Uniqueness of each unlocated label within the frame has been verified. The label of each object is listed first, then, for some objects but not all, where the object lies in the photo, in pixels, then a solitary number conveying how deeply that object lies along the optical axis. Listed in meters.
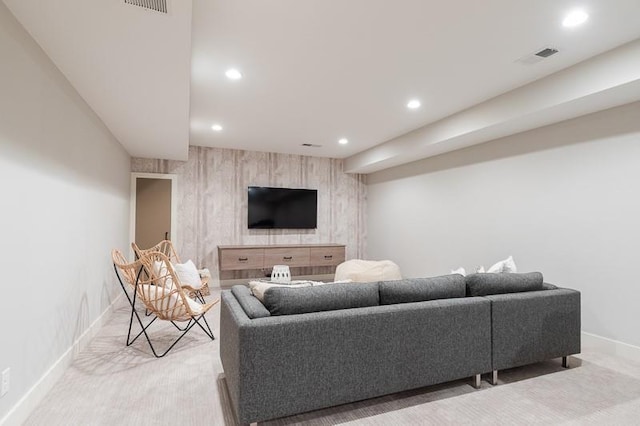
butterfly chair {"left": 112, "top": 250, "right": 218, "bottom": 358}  2.96
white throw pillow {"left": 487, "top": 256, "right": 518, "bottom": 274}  3.13
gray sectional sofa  1.86
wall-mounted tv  6.27
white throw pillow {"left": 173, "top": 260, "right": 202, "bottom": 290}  3.71
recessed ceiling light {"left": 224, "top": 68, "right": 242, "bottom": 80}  3.02
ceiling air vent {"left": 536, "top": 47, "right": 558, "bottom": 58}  2.62
